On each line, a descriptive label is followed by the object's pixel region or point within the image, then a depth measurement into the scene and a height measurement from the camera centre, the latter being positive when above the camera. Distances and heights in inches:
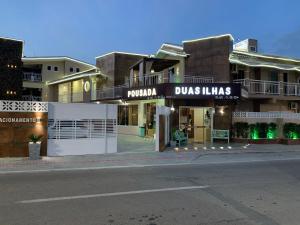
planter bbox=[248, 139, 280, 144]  620.2 -60.2
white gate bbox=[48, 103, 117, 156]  423.3 -23.5
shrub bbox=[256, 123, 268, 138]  628.0 -30.6
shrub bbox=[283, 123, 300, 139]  637.1 -33.1
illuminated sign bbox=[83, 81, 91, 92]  1061.6 +127.6
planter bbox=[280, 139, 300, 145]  615.8 -60.1
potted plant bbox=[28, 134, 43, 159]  390.8 -51.7
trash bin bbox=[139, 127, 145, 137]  766.5 -48.0
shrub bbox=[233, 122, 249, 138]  635.0 -31.5
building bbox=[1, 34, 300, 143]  618.6 +94.2
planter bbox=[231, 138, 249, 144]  628.9 -59.4
